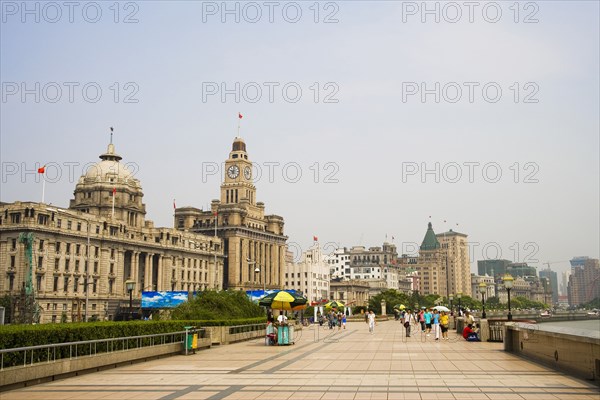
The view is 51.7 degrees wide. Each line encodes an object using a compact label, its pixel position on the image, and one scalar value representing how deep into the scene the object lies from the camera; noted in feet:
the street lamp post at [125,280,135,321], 135.20
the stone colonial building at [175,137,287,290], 507.30
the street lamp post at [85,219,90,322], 318.82
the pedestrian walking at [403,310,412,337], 135.21
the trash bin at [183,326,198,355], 90.58
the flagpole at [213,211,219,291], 436.35
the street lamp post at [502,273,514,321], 122.69
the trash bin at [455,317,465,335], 143.02
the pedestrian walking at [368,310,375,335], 163.53
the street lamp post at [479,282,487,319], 152.76
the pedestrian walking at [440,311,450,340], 123.28
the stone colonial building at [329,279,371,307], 643.04
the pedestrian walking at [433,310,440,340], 122.72
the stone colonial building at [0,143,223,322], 286.66
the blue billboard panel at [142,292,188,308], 267.80
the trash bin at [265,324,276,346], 111.75
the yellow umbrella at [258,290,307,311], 117.08
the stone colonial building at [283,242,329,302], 586.45
